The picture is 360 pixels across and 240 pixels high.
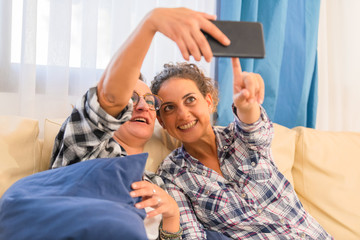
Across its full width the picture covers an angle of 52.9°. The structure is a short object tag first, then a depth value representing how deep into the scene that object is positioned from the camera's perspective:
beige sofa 1.55
